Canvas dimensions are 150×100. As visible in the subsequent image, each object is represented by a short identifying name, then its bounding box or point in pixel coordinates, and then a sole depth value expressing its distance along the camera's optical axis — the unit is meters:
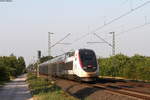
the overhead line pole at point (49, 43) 55.47
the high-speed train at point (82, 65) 36.06
